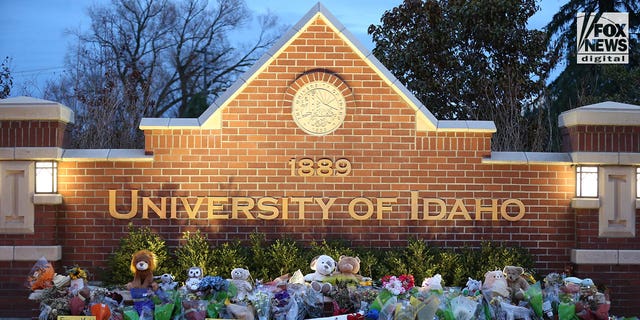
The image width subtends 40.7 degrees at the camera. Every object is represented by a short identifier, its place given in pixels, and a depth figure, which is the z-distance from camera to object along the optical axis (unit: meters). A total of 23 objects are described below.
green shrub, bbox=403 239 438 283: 10.40
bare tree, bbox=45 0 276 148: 25.33
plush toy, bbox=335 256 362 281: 9.66
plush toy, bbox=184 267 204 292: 8.60
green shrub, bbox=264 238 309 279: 10.32
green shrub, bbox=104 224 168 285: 10.34
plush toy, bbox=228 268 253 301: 8.46
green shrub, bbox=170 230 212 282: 10.28
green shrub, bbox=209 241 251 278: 10.29
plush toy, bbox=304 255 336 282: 9.65
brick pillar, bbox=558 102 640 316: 10.73
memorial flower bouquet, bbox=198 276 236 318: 8.39
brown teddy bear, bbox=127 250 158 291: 9.58
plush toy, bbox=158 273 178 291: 8.92
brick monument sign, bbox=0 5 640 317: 10.70
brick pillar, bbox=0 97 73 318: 10.51
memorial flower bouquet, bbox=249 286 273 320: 8.17
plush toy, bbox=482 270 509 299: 8.66
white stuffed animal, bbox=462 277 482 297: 8.93
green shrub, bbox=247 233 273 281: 10.31
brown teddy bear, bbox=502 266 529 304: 9.20
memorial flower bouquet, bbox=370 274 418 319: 7.95
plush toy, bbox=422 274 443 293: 9.03
